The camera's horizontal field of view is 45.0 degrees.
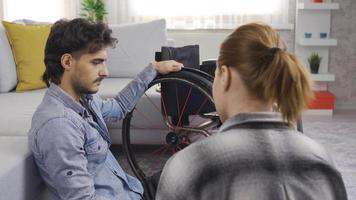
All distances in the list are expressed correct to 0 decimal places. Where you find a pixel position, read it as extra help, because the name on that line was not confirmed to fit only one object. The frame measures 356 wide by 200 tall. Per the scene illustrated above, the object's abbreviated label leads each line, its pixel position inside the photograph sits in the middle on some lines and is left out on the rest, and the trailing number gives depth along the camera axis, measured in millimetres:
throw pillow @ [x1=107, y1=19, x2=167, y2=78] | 3152
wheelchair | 1812
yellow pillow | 2725
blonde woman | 721
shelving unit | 3910
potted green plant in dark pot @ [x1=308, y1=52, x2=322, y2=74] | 3953
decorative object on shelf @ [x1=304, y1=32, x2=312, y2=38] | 4027
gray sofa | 1292
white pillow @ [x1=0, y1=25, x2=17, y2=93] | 2648
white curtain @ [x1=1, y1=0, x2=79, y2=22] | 3977
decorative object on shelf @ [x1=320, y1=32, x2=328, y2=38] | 4031
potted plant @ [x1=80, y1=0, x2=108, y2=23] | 3900
